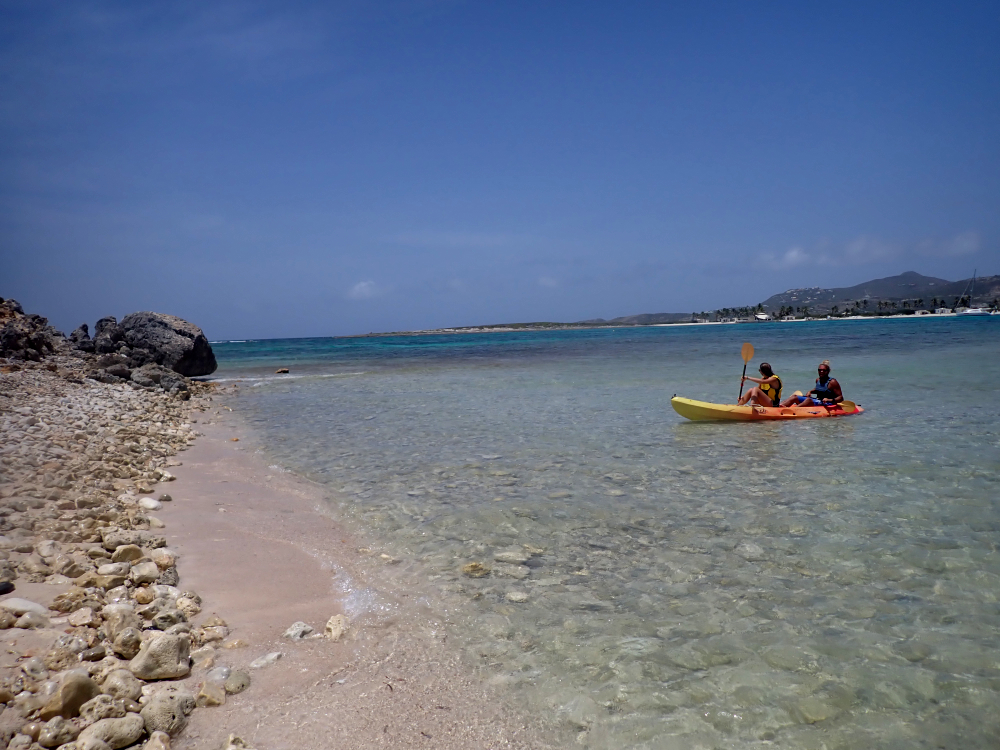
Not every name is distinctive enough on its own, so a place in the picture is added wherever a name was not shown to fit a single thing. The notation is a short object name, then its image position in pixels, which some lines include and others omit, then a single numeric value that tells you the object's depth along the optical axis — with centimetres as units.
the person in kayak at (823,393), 1337
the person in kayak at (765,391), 1330
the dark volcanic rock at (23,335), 1686
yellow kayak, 1263
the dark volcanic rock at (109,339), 2246
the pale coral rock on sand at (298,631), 409
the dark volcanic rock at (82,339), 2378
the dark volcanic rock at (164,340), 2308
